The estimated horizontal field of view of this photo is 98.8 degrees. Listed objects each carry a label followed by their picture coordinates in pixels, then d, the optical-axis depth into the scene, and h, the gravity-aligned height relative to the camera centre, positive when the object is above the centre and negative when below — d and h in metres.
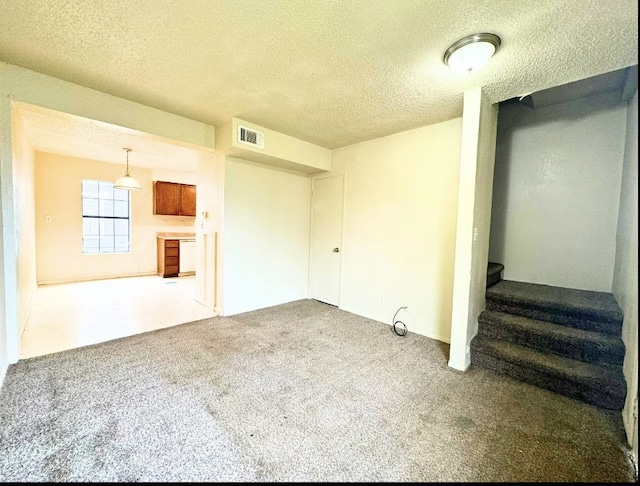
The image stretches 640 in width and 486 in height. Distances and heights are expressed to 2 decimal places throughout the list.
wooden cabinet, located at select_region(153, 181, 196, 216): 6.66 +0.65
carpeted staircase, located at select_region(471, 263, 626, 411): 2.10 -0.93
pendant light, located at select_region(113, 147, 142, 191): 4.98 +0.72
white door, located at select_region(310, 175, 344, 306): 4.44 -0.15
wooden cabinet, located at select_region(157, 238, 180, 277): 6.45 -0.78
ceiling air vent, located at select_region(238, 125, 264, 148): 3.36 +1.13
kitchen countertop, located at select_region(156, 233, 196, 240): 6.50 -0.28
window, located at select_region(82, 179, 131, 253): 6.04 +0.09
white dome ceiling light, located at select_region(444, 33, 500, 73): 1.80 +1.26
